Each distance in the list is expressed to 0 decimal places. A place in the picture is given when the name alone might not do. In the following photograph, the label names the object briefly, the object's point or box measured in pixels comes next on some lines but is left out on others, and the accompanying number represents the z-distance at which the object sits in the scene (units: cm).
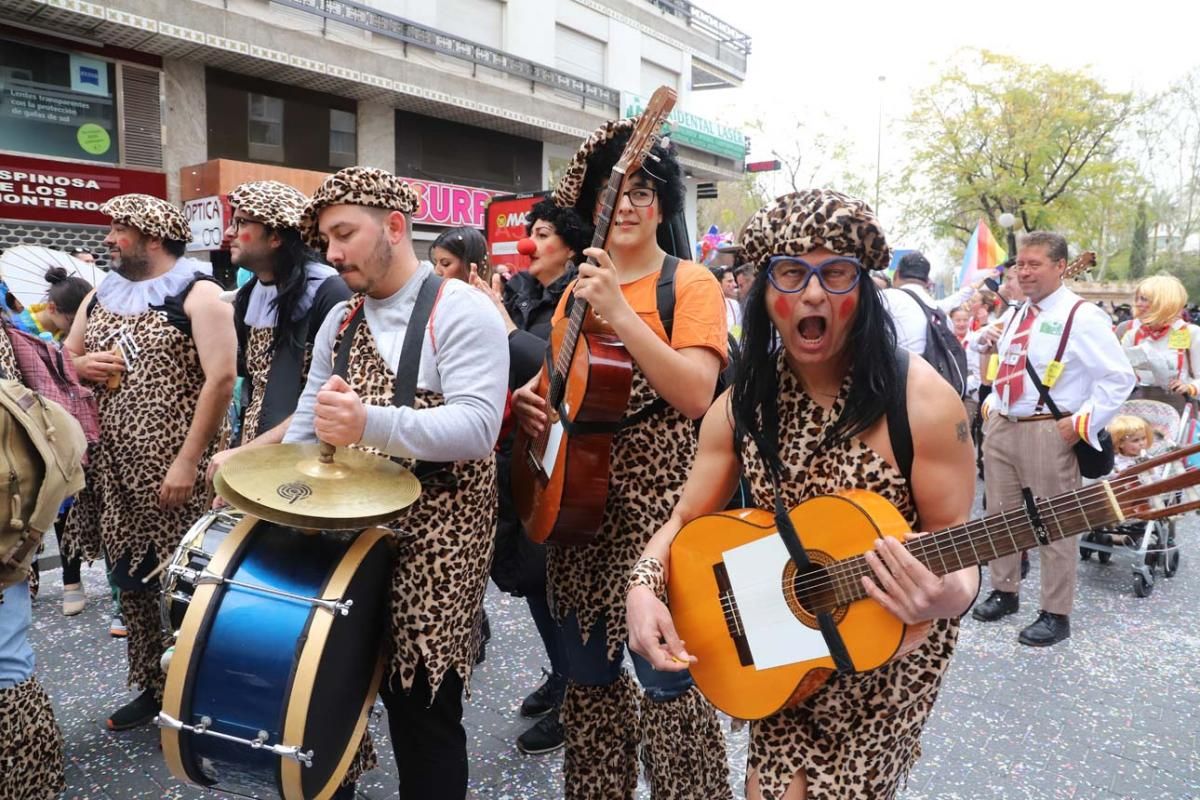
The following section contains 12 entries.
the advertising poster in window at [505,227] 1016
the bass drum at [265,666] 186
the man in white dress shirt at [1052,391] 445
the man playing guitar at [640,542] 235
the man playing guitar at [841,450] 166
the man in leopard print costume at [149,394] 326
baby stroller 550
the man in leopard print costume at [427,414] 220
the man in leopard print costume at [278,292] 313
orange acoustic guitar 142
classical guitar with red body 222
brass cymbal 184
